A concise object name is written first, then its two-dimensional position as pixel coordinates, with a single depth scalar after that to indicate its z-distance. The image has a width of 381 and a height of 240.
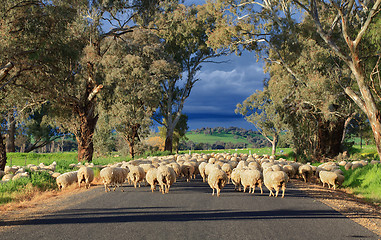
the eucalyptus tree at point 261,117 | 57.39
